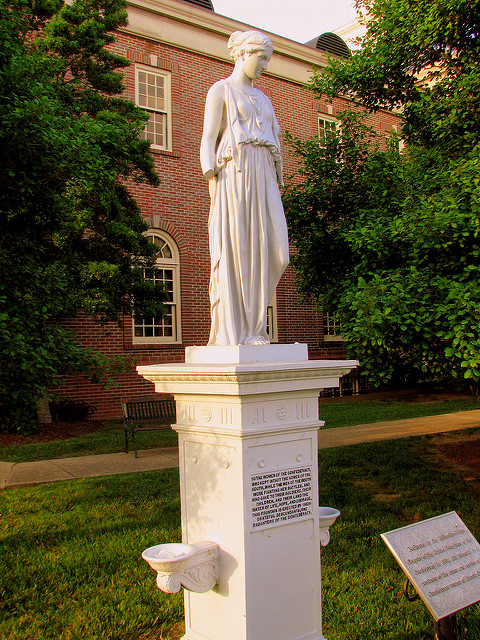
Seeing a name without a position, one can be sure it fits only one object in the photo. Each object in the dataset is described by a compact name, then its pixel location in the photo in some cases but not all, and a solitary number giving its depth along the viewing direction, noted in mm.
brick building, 14730
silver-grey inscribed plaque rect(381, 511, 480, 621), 3170
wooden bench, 9941
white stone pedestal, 3383
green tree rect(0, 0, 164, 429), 4402
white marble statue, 3936
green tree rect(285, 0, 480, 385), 6035
